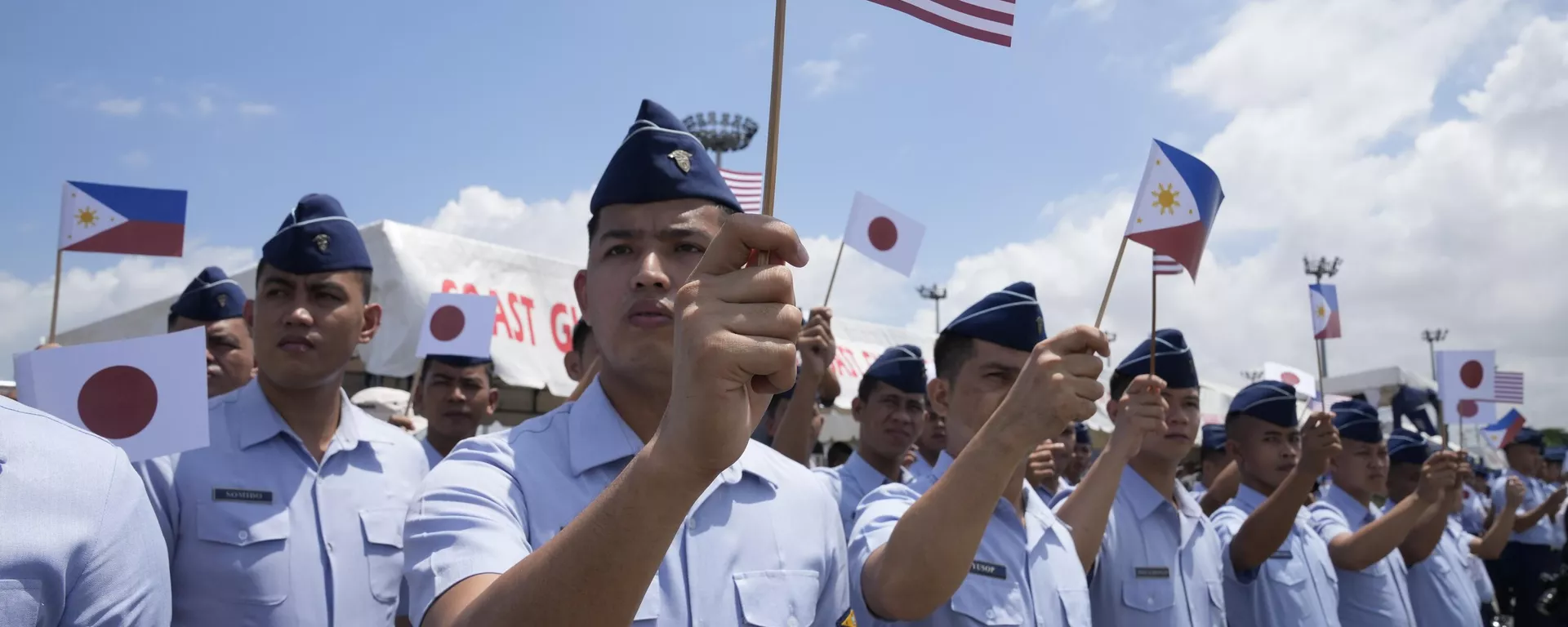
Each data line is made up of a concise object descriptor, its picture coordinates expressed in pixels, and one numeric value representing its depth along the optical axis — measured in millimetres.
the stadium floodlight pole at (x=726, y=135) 25922
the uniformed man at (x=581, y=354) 4943
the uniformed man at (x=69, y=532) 1283
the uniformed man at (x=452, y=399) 4742
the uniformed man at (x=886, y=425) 5277
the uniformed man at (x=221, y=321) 4547
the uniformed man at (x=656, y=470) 1136
